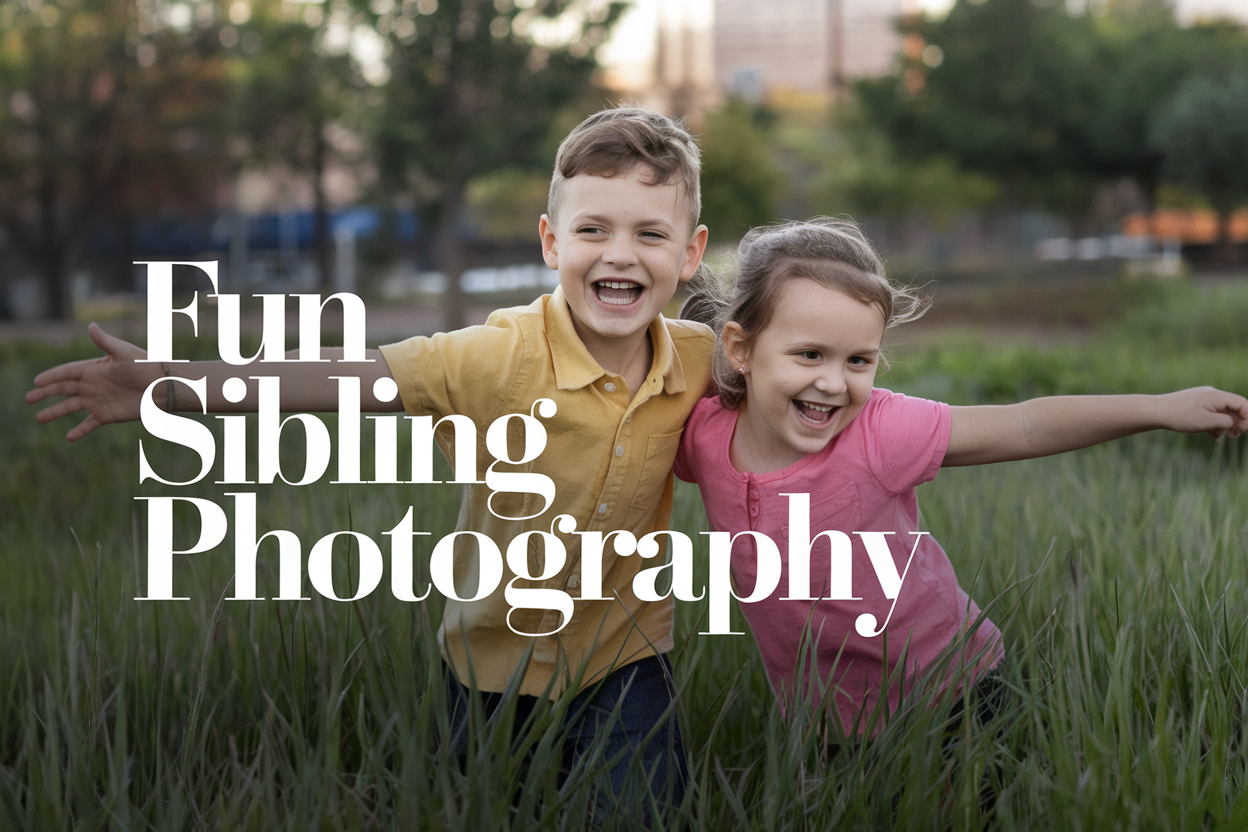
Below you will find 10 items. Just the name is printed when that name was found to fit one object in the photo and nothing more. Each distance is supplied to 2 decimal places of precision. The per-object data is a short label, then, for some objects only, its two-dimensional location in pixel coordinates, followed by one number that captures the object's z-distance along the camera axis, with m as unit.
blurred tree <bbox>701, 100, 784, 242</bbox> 19.61
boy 1.71
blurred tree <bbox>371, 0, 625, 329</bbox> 13.23
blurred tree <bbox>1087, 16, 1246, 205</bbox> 21.05
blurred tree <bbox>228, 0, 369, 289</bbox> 17.75
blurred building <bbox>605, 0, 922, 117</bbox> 24.97
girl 1.67
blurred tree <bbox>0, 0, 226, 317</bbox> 18.44
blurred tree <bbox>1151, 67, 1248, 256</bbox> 19.08
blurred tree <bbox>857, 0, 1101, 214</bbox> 20.88
